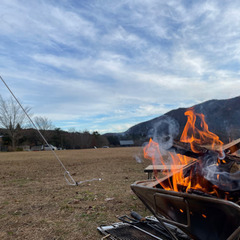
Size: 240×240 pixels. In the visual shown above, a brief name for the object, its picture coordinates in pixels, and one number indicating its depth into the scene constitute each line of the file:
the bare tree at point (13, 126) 38.66
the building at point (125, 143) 44.71
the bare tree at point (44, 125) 54.96
